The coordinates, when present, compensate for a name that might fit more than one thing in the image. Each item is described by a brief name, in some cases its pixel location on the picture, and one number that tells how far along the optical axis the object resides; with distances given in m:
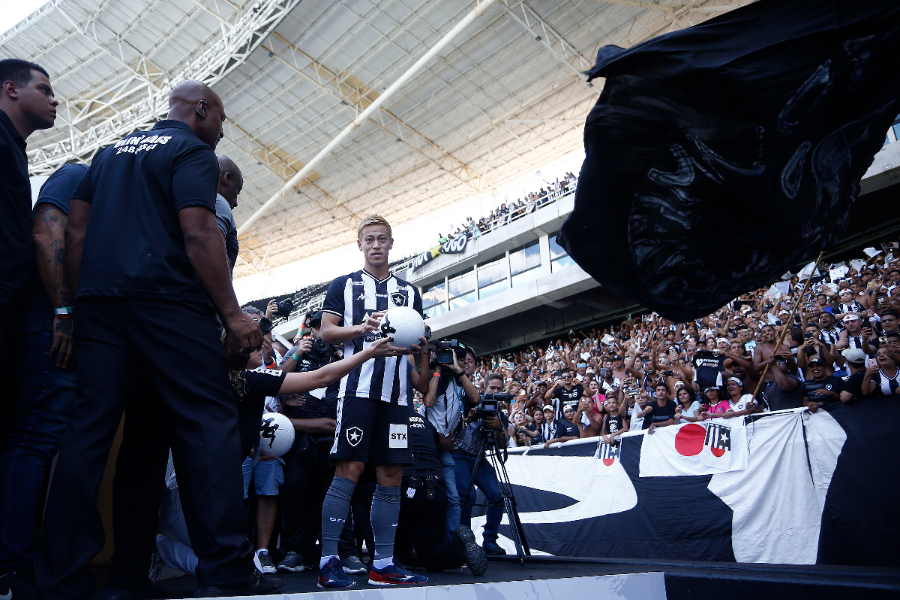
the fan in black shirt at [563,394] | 9.77
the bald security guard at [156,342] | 1.75
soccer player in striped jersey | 2.84
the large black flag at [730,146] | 2.69
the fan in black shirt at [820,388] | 4.96
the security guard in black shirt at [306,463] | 3.79
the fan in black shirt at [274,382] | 2.40
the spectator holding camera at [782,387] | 5.89
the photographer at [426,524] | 3.83
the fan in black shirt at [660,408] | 6.99
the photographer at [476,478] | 5.32
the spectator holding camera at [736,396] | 6.37
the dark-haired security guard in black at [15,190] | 2.10
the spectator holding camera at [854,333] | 6.59
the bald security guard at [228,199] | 2.53
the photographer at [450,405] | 4.84
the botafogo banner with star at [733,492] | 4.40
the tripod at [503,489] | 4.50
